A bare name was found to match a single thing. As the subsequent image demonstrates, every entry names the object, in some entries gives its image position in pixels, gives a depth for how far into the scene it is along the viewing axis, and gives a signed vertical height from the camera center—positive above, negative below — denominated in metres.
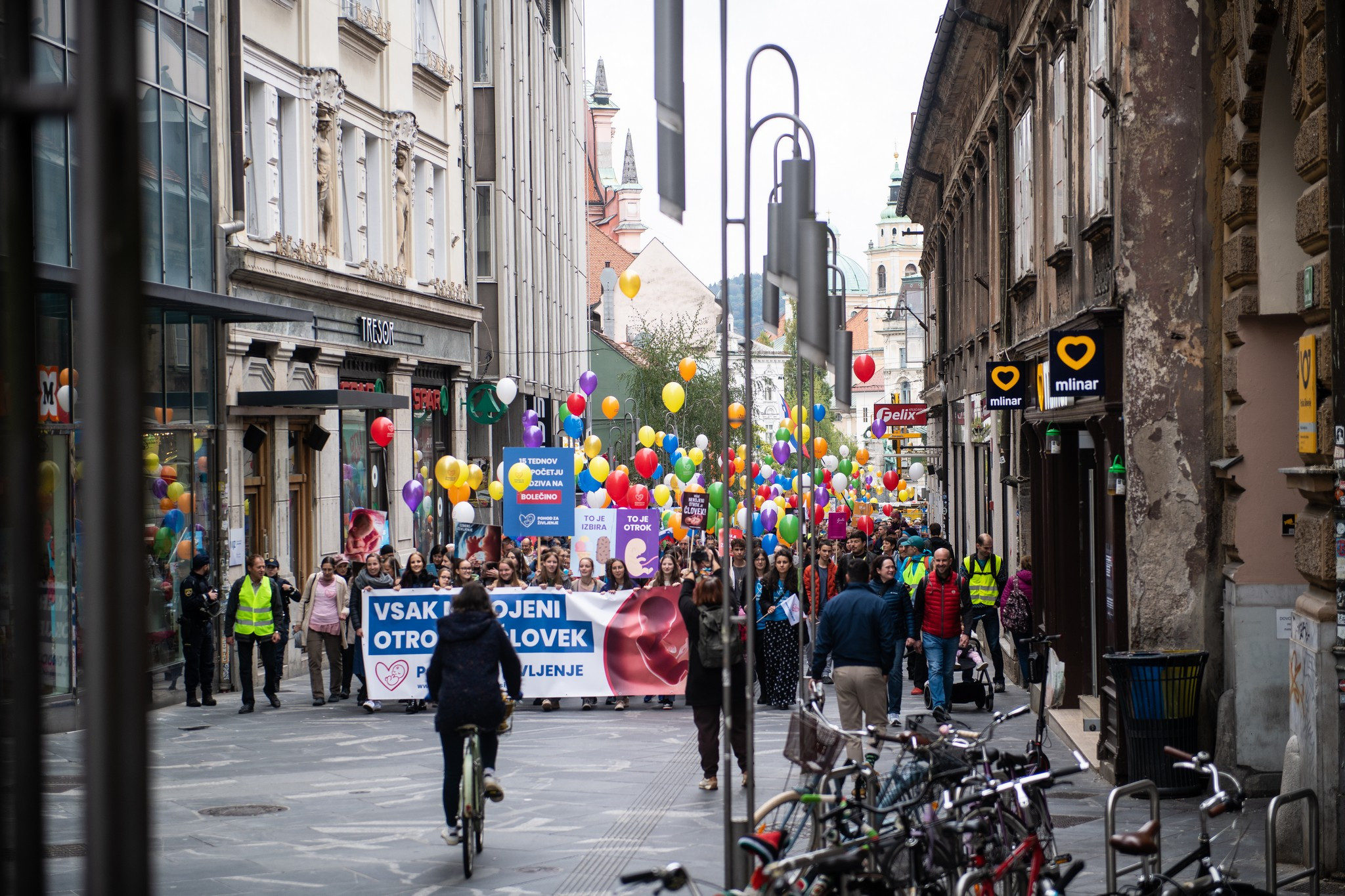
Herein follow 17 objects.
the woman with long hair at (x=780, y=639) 19.22 -2.01
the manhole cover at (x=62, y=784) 13.06 -2.48
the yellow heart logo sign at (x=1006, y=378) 18.67 +1.02
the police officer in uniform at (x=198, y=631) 19.47 -1.81
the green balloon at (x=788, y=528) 29.19 -1.06
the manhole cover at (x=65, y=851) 10.34 -2.38
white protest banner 18.92 -2.00
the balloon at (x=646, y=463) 31.98 +0.19
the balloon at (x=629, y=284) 27.42 +3.24
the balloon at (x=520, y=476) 24.14 -0.01
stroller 18.27 -2.45
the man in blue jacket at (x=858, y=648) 13.35 -1.48
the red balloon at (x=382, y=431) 27.36 +0.80
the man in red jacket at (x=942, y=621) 17.19 -1.64
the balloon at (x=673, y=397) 29.28 +1.37
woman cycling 10.38 -1.30
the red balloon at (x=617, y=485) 30.44 -0.21
